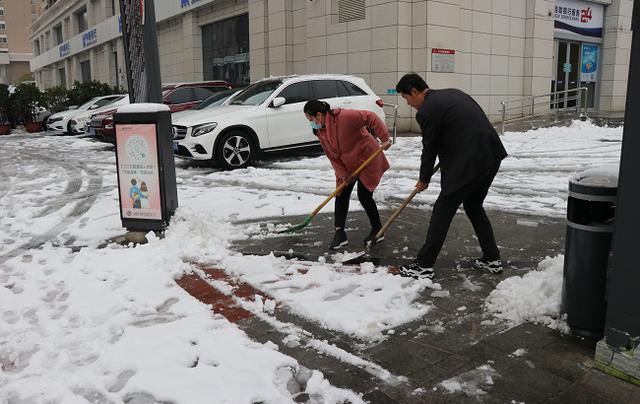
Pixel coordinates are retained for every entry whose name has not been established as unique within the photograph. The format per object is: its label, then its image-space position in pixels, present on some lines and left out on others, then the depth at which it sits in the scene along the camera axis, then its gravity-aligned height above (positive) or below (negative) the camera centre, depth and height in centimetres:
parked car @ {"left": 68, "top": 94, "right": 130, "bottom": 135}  1950 -73
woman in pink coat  553 -51
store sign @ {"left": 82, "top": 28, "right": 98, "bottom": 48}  3916 +421
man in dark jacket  441 -44
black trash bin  338 -92
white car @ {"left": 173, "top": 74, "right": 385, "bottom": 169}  1087 -45
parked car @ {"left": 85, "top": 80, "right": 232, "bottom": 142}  1509 +2
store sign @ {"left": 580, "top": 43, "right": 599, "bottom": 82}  2212 +114
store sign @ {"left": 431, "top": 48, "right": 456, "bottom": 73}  1595 +94
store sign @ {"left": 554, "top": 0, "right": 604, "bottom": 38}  2066 +278
